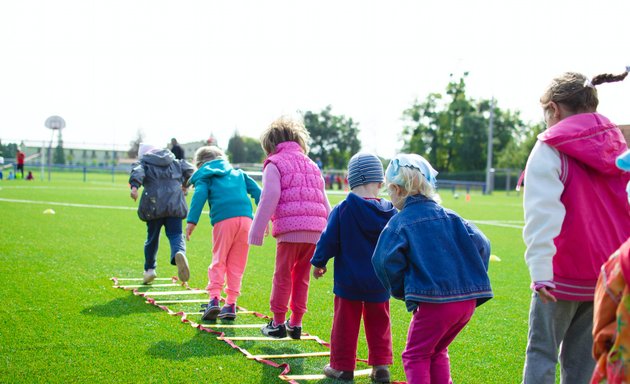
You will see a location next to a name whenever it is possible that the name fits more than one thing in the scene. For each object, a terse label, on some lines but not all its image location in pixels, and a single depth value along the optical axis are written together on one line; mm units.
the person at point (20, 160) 36400
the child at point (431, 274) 3580
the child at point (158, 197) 7598
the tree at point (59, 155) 49781
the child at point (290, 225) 5500
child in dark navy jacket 4449
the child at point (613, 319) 2062
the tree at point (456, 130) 71625
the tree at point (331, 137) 92750
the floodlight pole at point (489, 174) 49969
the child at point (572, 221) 3203
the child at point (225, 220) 6234
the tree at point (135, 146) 73000
